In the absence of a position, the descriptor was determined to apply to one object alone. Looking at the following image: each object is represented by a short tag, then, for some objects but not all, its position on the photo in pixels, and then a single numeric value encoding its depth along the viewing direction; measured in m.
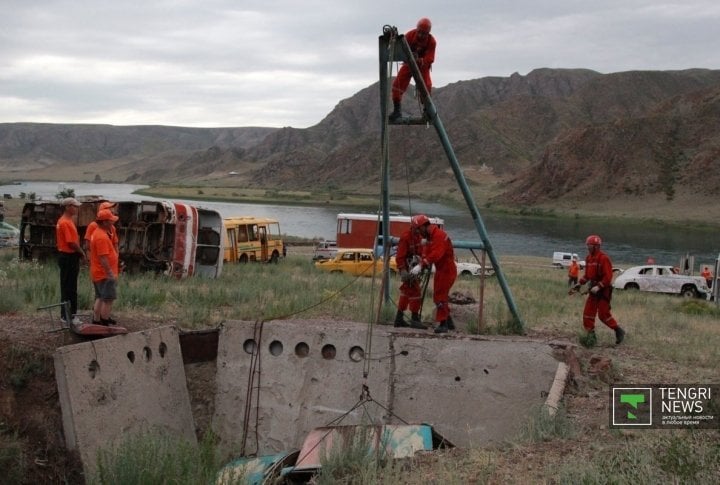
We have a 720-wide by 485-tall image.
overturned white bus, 18.47
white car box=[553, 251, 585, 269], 43.10
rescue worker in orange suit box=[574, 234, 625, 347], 11.46
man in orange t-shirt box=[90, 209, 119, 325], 9.25
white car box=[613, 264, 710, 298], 30.30
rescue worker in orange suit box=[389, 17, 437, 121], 10.83
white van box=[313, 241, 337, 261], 32.75
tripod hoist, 10.35
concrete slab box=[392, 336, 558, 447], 9.41
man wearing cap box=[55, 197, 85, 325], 9.40
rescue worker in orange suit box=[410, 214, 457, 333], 10.48
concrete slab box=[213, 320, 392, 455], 9.84
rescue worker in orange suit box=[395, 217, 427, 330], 10.77
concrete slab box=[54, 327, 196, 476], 8.24
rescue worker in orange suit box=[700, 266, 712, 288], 31.10
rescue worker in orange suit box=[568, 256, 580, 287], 26.98
